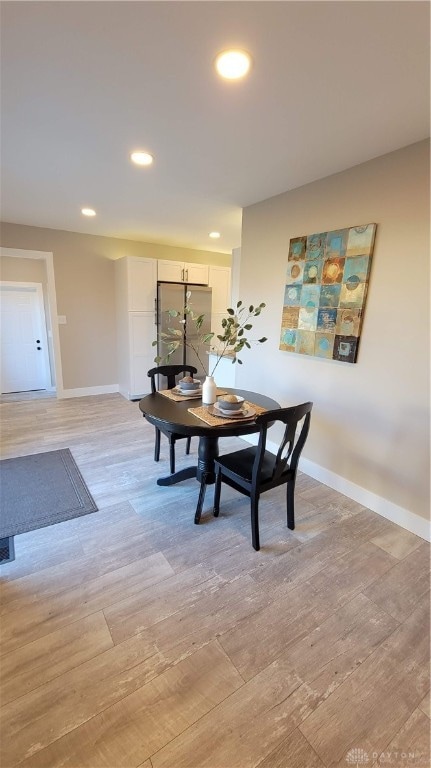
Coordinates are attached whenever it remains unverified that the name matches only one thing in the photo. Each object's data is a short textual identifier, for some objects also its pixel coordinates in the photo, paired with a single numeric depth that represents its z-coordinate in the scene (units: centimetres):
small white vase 228
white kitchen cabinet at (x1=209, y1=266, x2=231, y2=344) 524
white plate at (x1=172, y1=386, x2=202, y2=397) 247
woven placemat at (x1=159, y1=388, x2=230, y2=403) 240
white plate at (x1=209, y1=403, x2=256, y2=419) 202
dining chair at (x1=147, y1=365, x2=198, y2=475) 275
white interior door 534
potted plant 215
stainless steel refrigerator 471
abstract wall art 227
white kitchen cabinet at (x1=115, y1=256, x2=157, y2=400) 457
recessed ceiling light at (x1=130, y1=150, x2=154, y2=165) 219
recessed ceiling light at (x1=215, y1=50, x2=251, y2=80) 133
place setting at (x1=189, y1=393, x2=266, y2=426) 199
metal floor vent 182
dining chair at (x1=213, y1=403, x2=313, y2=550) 174
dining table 189
